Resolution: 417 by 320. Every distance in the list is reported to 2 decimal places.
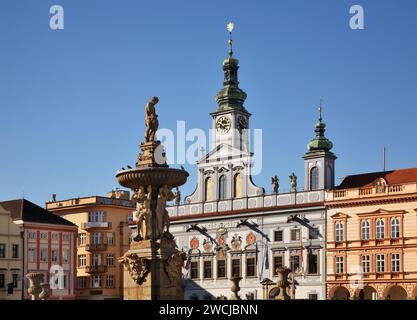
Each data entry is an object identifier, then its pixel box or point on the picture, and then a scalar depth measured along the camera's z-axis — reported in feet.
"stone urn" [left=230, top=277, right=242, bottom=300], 128.98
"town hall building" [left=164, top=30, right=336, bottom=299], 182.39
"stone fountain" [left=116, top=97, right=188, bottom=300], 87.61
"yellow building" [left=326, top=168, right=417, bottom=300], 166.61
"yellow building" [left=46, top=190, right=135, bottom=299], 228.84
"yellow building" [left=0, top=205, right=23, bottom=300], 194.98
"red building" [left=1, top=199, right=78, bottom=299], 204.74
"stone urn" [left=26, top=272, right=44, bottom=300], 127.24
